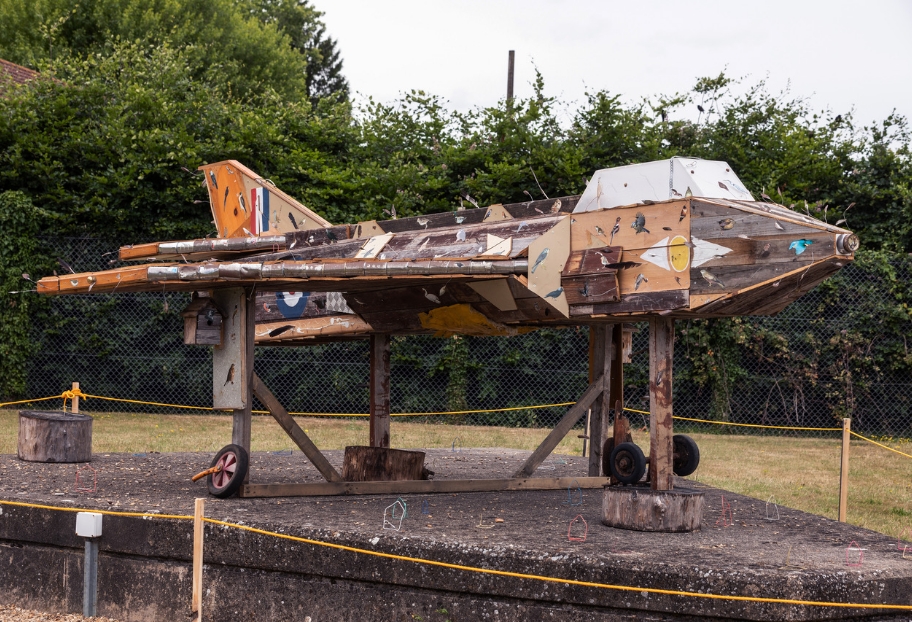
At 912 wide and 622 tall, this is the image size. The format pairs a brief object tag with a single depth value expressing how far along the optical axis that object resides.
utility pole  27.58
